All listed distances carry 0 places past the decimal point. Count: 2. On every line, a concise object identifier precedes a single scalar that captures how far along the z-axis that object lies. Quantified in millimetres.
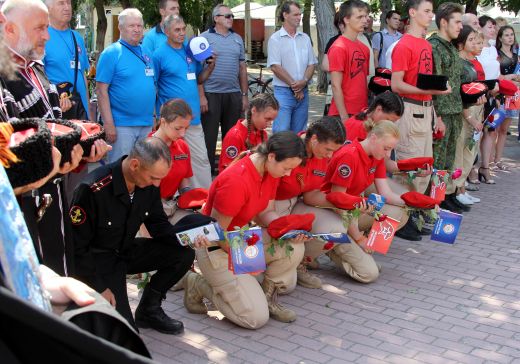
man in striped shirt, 7945
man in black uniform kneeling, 4148
